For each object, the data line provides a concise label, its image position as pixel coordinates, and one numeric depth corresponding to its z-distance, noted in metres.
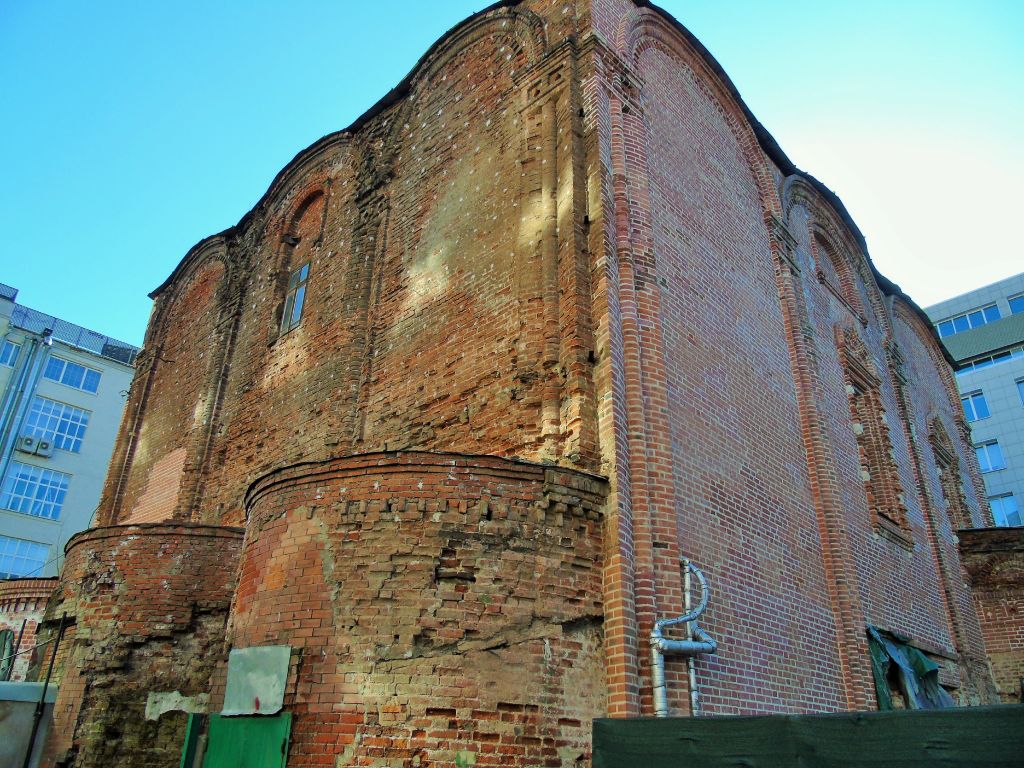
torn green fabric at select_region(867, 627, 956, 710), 9.09
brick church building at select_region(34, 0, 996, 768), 5.69
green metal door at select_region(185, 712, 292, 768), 5.39
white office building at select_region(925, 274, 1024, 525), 29.23
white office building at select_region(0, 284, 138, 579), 25.20
